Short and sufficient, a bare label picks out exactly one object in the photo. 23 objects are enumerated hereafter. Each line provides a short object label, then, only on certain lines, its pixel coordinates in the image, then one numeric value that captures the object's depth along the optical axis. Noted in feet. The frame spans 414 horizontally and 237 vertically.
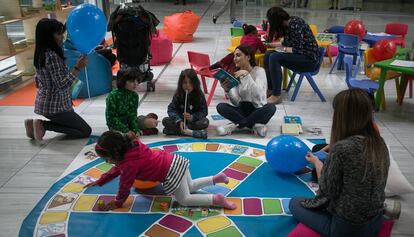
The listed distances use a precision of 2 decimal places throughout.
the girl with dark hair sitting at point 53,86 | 12.53
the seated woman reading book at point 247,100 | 13.85
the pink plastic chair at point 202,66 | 16.56
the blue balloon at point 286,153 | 10.80
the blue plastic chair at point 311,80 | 17.07
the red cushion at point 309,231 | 7.69
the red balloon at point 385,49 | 16.90
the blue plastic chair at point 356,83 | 15.98
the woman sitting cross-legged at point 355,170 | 6.82
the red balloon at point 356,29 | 21.61
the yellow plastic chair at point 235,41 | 19.51
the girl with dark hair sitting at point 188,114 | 13.66
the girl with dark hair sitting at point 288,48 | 16.30
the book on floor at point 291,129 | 14.02
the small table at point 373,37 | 21.83
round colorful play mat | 8.99
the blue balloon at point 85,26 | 14.94
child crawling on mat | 8.74
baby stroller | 17.02
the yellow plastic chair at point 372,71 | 16.56
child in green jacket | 12.53
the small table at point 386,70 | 14.71
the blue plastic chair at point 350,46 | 19.54
